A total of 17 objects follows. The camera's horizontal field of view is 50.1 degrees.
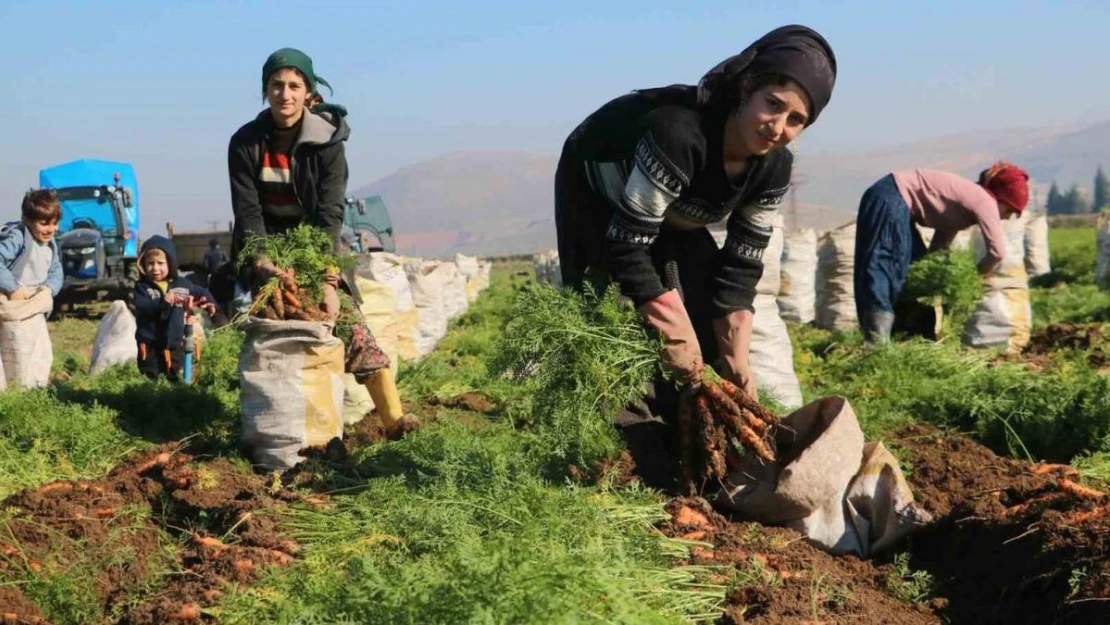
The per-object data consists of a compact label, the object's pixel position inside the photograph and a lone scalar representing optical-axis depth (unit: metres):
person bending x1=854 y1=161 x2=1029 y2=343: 8.36
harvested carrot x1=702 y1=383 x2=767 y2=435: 4.26
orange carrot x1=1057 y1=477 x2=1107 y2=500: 4.11
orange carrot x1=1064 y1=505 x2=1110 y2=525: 3.89
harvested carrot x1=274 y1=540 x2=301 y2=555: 3.81
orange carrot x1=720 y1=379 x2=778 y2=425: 4.32
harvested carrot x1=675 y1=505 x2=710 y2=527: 4.14
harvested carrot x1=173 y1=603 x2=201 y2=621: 3.24
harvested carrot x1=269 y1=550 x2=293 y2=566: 3.70
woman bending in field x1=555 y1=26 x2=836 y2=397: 4.00
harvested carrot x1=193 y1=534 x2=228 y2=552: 3.80
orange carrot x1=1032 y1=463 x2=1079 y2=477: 4.71
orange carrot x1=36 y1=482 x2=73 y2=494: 4.61
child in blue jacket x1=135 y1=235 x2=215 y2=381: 7.76
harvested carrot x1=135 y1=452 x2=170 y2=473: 5.09
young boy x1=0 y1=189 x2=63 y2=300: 7.52
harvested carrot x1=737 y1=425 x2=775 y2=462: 4.29
